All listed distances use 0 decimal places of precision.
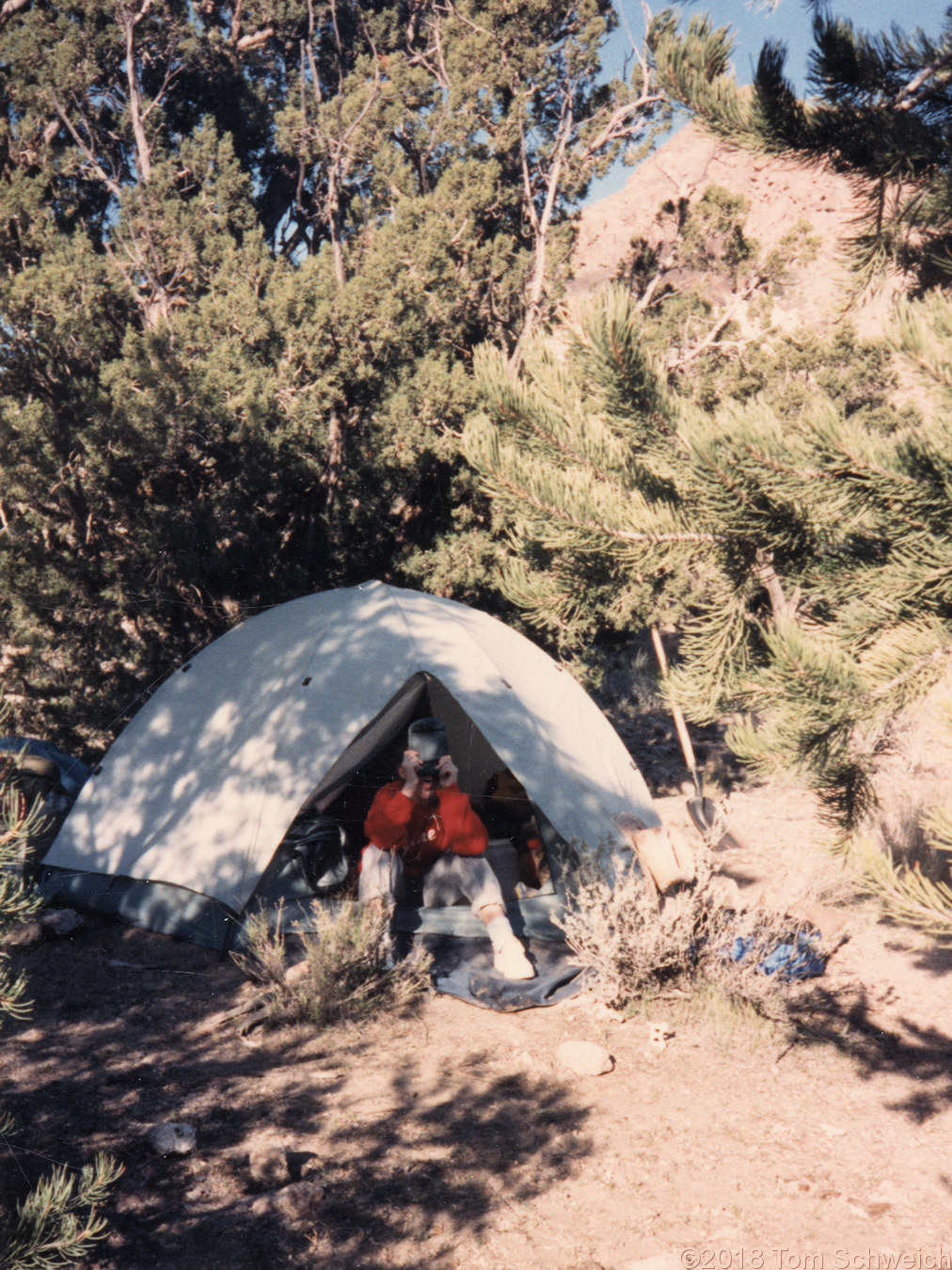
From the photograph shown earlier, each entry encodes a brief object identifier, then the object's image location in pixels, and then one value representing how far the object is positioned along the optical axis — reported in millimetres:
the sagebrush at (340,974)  4520
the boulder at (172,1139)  3338
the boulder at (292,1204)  3061
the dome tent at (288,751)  5457
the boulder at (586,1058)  4059
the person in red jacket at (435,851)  5082
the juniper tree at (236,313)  7426
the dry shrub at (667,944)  4523
